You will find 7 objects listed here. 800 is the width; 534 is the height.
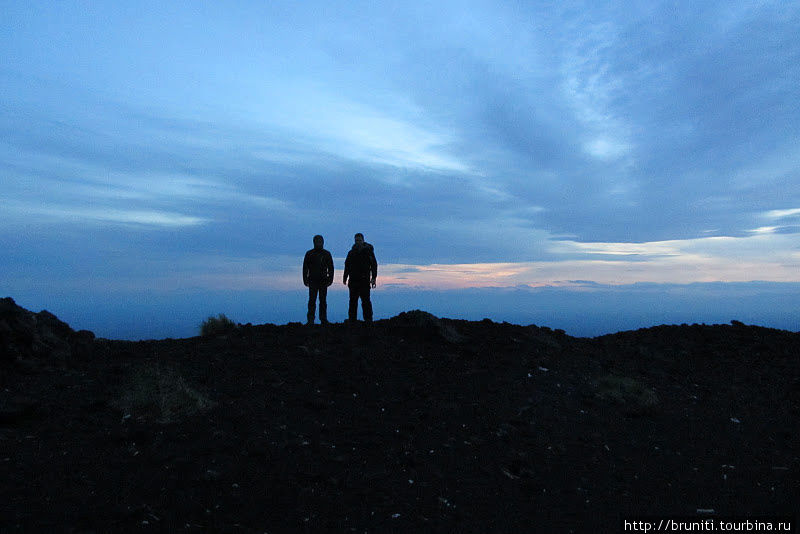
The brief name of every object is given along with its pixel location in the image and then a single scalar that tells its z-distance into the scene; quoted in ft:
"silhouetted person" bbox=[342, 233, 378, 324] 47.98
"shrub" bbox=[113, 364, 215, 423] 26.50
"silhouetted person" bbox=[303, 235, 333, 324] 49.34
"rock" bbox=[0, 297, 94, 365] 31.94
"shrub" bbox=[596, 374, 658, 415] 32.12
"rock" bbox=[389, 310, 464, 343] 39.17
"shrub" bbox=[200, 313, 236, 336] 44.66
